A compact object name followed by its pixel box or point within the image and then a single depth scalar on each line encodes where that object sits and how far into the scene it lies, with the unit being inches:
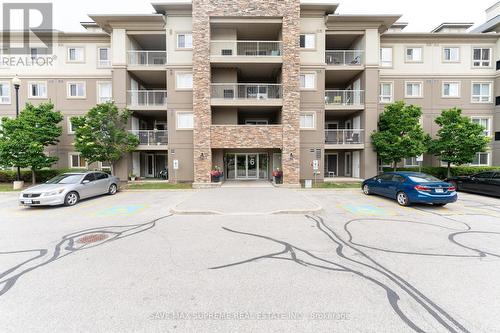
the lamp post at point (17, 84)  570.7
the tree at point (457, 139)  645.3
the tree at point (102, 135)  631.2
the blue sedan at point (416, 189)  373.7
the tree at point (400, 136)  653.3
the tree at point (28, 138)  608.7
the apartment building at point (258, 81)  663.1
